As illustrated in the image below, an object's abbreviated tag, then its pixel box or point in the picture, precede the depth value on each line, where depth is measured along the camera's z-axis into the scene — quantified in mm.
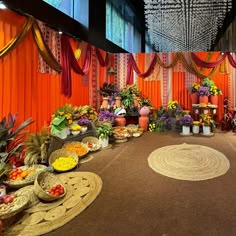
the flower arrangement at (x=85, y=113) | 4715
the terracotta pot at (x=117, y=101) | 6296
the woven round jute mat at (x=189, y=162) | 3234
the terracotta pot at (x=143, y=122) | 6445
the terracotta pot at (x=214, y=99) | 6419
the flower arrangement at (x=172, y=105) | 6656
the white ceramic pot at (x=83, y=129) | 4467
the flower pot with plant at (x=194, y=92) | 6472
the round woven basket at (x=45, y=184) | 2326
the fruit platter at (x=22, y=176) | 2631
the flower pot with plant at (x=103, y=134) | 4582
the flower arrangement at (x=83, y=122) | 4566
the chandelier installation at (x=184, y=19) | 5664
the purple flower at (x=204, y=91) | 6207
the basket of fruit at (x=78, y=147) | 3866
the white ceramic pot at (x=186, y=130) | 5930
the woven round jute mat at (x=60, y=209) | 1959
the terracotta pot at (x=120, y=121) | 5889
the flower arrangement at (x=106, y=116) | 5444
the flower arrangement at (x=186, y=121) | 5891
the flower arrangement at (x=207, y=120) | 5867
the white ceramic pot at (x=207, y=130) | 5844
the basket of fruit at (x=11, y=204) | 1980
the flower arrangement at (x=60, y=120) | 3986
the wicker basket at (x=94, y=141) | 4362
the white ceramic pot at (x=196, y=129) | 6020
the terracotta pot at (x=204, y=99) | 6289
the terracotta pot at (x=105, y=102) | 6175
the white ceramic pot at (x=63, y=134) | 4043
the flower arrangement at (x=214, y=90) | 6312
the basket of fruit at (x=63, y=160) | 3236
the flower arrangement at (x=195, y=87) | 6453
